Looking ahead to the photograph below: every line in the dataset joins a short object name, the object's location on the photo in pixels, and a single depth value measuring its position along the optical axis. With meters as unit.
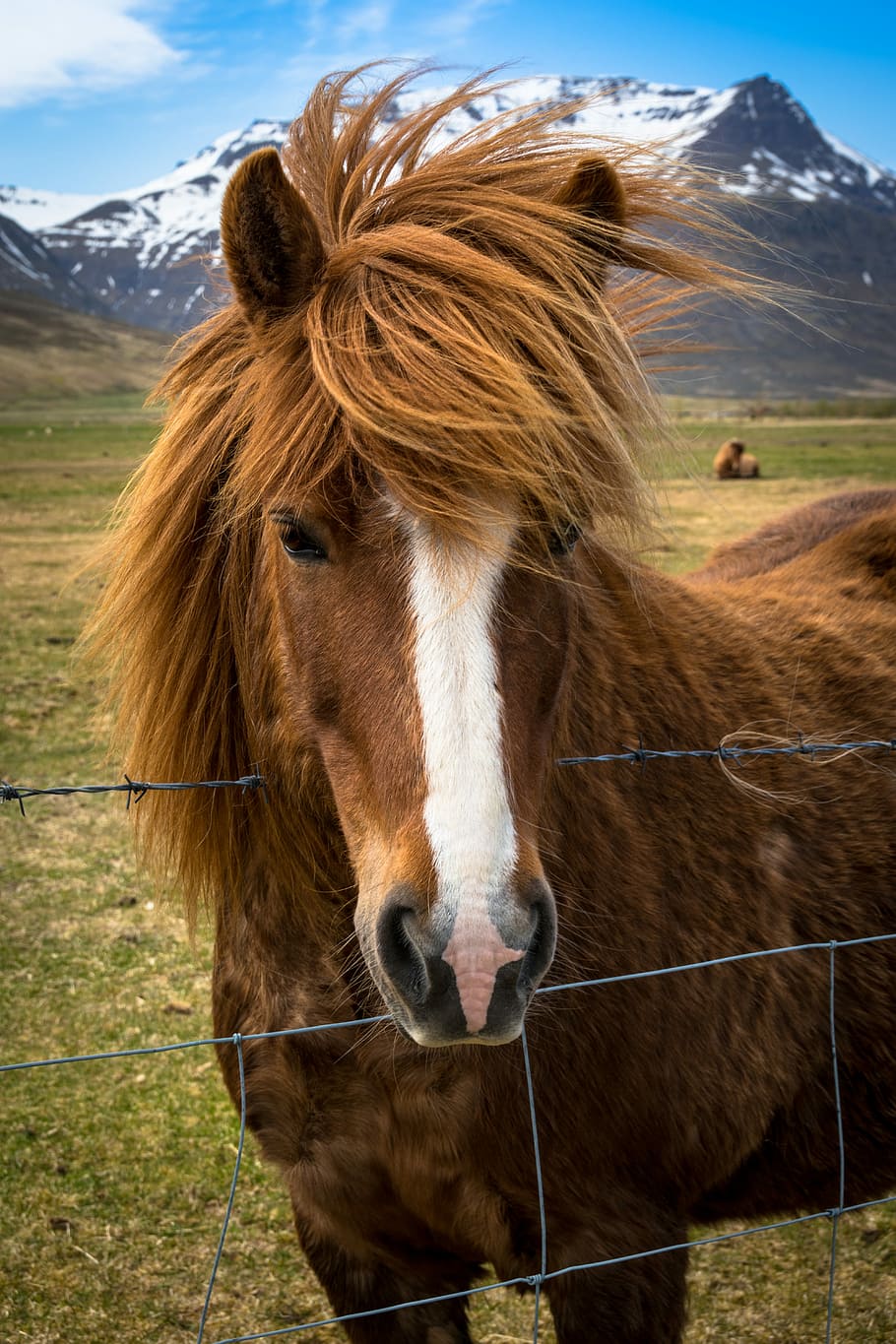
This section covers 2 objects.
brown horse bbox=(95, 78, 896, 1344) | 1.54
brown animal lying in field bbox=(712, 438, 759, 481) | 26.59
